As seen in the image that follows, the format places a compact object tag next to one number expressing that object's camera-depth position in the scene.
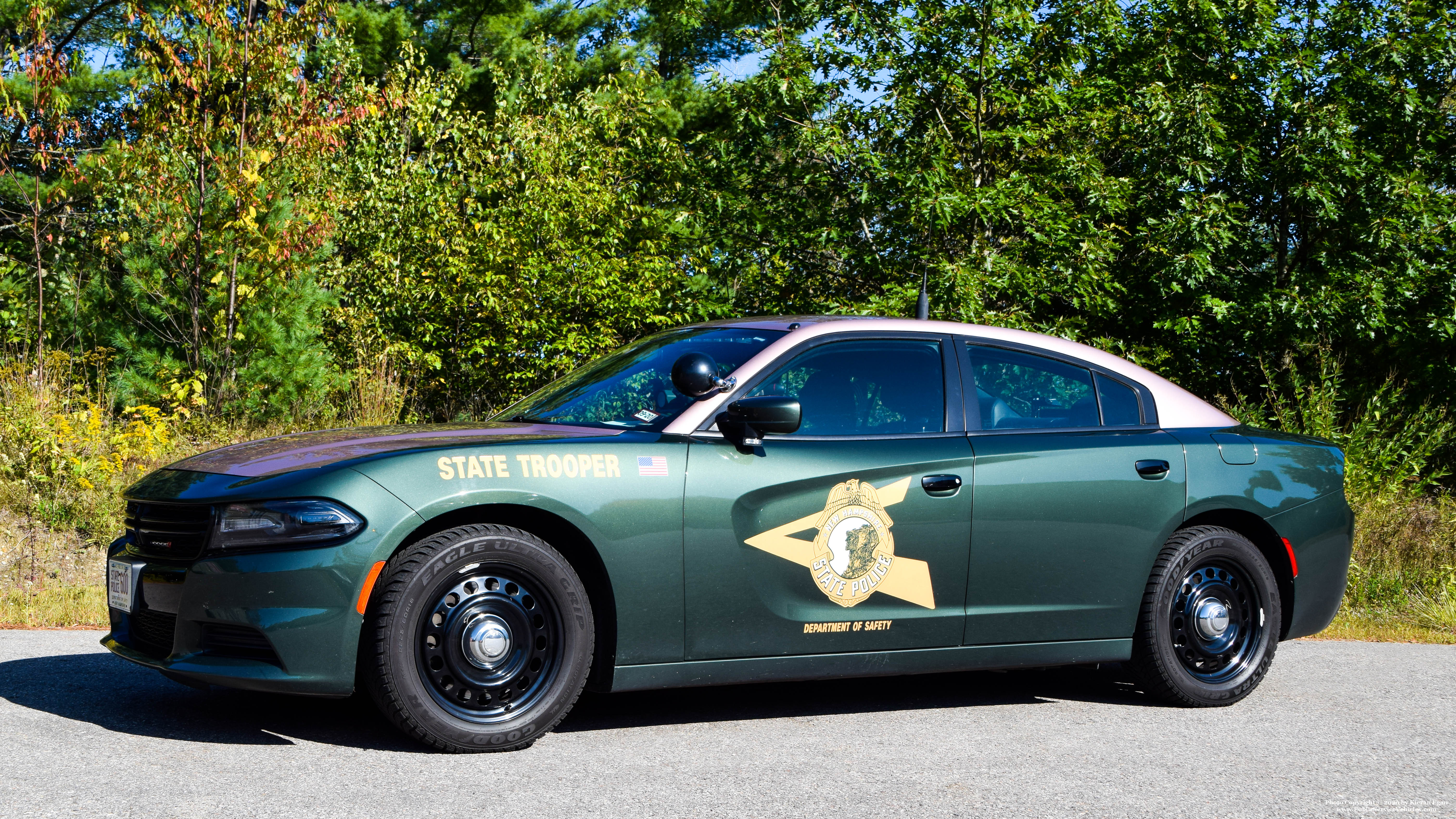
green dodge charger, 4.34
